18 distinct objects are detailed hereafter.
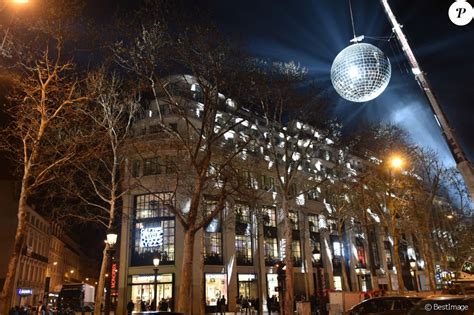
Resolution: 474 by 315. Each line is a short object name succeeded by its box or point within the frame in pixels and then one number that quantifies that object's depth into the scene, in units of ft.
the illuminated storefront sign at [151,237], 128.26
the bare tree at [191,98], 58.39
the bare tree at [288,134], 73.98
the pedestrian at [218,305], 110.21
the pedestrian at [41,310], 98.73
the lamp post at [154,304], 116.20
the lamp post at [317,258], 81.39
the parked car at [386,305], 49.80
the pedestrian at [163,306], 104.61
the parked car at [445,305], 23.95
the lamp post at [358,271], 177.87
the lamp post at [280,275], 63.62
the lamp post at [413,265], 116.16
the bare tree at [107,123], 69.07
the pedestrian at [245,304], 108.59
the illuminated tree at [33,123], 47.21
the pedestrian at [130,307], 102.94
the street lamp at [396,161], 70.64
